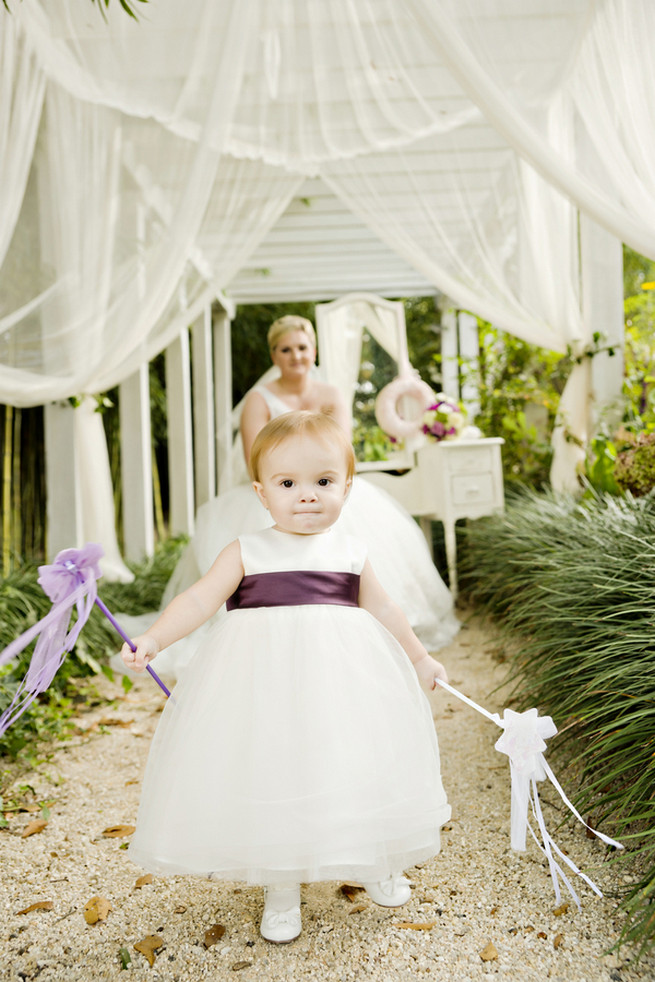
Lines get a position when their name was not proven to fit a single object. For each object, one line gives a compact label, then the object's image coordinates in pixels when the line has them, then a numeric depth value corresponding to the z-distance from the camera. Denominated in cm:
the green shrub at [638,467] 381
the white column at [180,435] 685
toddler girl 145
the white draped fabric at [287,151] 278
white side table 530
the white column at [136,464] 578
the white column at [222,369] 890
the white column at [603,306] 461
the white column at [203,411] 790
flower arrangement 578
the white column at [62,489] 441
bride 397
